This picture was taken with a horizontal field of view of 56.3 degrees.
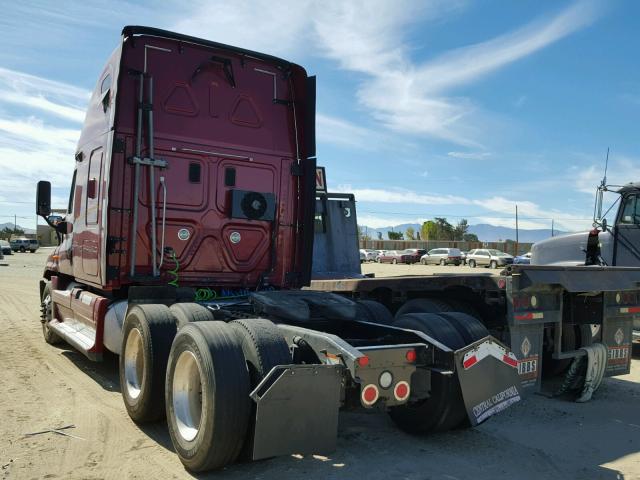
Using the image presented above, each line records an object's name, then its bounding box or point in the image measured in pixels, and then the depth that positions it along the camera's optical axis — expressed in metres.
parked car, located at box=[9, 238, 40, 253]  57.81
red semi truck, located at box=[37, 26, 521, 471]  3.83
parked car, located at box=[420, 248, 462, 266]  52.44
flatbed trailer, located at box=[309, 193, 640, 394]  5.73
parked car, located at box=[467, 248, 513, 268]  47.56
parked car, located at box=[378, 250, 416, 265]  58.00
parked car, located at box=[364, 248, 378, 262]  62.94
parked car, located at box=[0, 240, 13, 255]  50.09
